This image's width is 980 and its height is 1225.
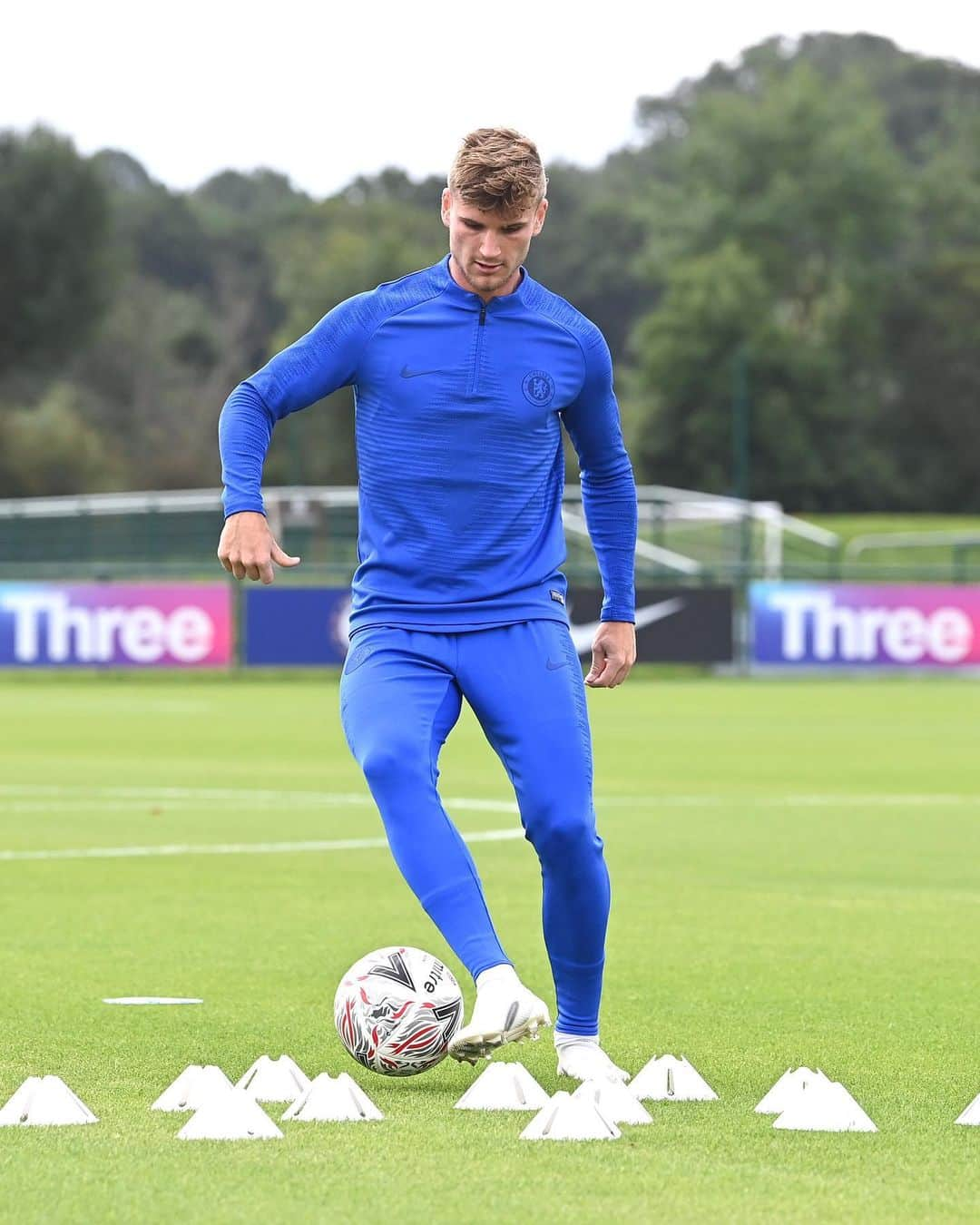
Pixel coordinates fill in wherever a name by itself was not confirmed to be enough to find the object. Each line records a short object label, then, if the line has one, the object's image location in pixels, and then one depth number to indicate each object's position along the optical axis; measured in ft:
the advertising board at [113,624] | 229.04
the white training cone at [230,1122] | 34.68
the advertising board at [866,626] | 233.76
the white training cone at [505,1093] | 37.63
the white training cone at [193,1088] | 36.32
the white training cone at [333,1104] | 36.19
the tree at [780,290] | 578.66
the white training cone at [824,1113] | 35.78
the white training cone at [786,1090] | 36.81
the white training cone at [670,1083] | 38.58
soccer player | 39.32
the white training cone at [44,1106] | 35.76
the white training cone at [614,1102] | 36.37
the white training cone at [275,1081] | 37.70
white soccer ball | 39.93
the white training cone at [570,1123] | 34.86
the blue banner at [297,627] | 231.09
